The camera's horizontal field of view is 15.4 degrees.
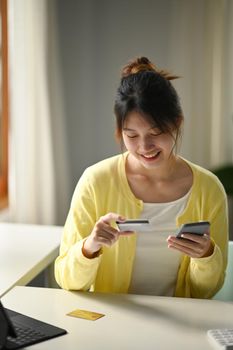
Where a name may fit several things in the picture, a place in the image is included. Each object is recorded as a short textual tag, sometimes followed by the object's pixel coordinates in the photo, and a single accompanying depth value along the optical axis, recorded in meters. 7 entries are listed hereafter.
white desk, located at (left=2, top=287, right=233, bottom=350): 1.95
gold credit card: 2.09
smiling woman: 2.24
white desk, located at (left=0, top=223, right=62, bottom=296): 2.49
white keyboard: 1.92
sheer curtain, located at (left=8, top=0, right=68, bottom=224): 3.66
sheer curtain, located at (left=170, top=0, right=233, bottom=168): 4.14
